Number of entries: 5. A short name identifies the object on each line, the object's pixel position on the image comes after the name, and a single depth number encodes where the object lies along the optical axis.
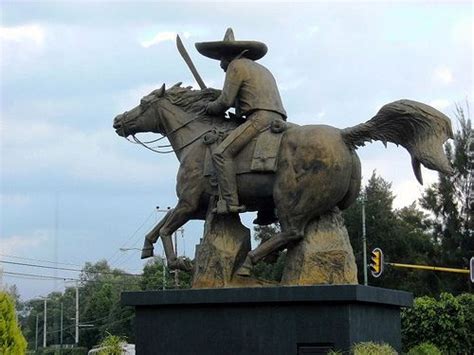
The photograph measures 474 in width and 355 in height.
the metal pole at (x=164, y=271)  41.08
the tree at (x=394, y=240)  37.31
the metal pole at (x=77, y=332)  58.34
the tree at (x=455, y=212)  35.81
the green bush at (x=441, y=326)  25.48
